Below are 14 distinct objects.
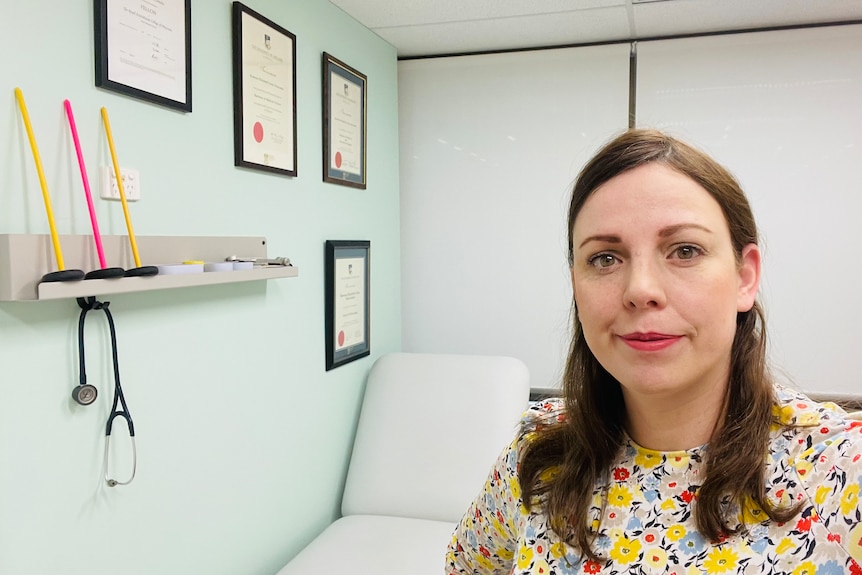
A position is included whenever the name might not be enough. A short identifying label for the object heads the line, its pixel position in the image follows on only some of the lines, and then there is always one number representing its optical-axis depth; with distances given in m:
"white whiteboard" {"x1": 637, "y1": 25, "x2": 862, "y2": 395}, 2.54
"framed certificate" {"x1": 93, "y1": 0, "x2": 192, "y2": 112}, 1.40
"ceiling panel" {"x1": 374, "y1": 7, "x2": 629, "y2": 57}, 2.50
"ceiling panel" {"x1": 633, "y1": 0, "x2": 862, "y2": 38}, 2.35
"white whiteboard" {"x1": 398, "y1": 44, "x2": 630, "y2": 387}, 2.80
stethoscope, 1.35
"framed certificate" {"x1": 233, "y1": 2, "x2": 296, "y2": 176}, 1.84
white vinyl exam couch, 2.24
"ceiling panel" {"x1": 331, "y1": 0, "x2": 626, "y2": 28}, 2.32
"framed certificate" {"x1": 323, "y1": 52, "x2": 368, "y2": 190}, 2.32
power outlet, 1.41
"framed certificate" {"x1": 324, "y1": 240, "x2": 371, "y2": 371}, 2.36
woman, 0.89
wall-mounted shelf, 1.19
